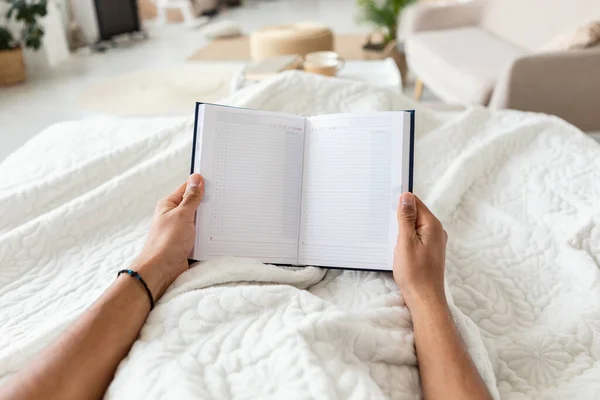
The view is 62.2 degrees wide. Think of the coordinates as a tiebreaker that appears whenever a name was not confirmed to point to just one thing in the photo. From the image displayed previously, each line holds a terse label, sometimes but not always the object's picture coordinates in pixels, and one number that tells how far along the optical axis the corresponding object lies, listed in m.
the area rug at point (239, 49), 4.04
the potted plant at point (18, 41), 3.42
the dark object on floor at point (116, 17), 4.51
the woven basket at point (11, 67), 3.44
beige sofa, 1.88
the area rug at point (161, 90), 2.97
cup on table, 1.94
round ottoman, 2.73
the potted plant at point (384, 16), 3.36
